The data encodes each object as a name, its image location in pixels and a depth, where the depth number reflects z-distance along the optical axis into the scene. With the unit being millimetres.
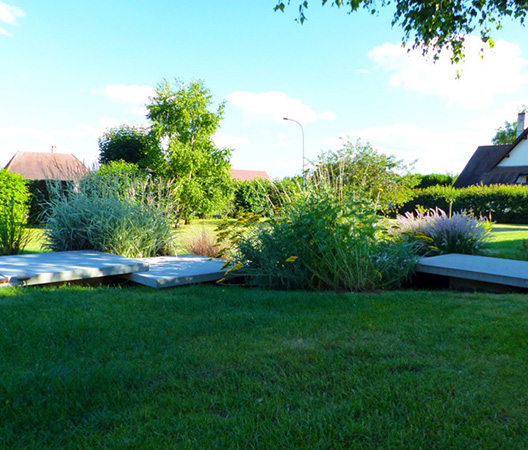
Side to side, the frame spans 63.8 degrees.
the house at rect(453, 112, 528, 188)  29141
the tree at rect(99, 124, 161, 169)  24016
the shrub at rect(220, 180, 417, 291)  4910
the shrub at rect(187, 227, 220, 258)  7635
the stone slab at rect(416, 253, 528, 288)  4918
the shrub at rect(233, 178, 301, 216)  24047
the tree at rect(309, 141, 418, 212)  14781
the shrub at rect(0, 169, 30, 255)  7367
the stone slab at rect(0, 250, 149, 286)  4910
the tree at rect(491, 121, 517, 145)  43688
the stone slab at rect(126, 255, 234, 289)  5078
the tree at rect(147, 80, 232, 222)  19312
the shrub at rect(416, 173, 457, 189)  30759
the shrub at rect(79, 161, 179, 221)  7742
